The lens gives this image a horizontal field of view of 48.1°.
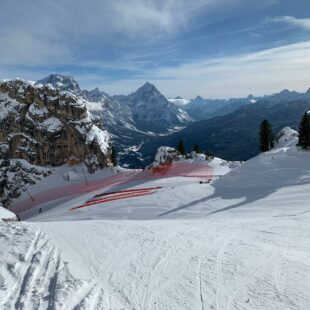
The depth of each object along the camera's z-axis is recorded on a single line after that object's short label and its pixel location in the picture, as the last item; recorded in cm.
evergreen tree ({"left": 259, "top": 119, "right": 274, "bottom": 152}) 6869
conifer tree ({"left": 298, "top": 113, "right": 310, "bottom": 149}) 4747
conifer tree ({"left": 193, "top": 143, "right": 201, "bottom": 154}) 8785
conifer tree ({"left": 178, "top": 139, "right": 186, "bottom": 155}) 8496
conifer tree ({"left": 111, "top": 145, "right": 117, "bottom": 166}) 9726
